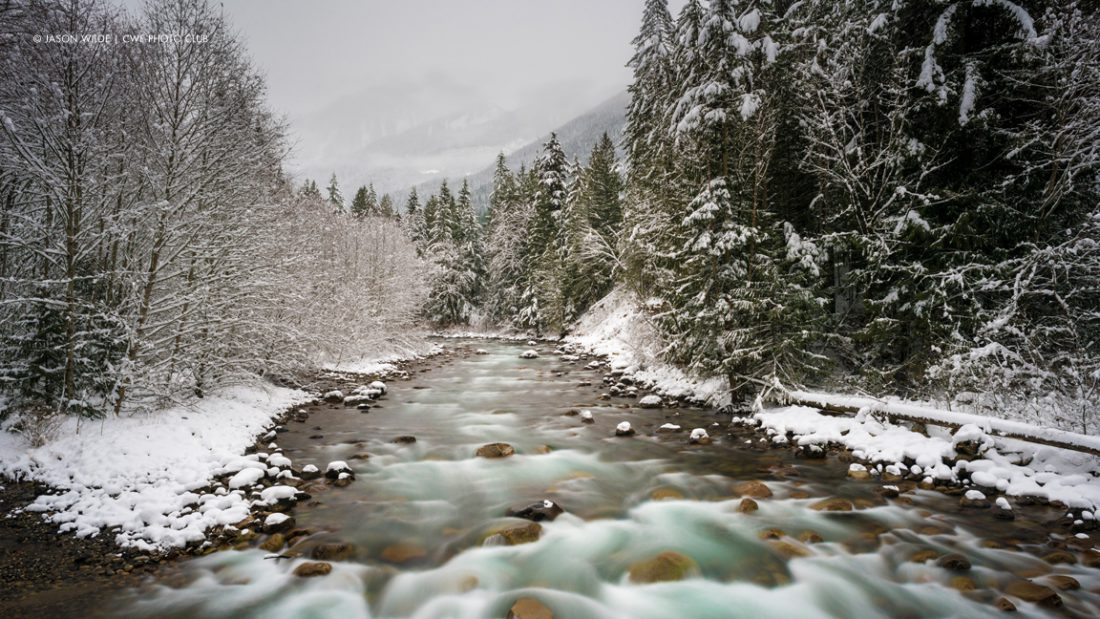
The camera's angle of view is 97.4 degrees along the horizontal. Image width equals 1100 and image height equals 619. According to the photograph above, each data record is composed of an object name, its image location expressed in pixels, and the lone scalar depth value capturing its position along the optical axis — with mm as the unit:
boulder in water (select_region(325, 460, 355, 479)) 9019
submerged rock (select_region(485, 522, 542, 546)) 6866
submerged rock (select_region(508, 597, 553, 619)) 5172
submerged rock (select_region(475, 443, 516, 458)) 10781
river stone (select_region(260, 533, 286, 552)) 6348
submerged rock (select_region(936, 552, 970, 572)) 5918
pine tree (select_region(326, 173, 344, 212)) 54572
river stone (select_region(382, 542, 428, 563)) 6477
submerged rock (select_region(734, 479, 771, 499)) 8273
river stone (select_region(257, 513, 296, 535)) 6723
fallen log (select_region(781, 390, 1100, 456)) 7414
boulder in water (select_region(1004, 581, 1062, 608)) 5152
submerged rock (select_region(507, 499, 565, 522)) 7622
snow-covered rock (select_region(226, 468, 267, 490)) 7828
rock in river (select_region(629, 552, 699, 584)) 6102
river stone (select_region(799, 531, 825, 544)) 6777
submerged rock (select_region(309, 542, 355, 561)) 6289
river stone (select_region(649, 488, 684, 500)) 8523
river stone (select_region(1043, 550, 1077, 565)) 5836
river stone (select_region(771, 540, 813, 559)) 6484
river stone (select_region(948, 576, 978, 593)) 5598
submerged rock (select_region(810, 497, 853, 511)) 7660
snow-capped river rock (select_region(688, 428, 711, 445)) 11322
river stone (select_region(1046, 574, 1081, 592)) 5344
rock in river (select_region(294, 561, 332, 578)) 5883
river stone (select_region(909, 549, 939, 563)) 6188
